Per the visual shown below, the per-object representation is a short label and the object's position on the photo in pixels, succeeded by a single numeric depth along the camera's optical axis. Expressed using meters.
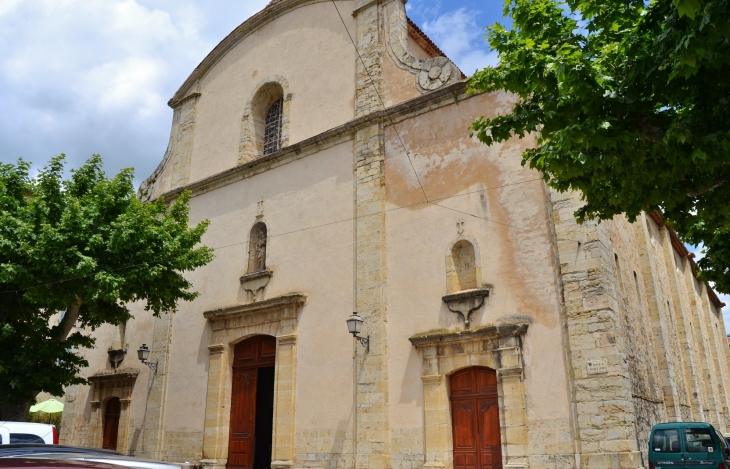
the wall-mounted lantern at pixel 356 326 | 11.43
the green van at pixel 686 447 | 9.32
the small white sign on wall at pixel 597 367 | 9.39
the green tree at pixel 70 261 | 11.36
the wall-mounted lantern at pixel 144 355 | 15.25
